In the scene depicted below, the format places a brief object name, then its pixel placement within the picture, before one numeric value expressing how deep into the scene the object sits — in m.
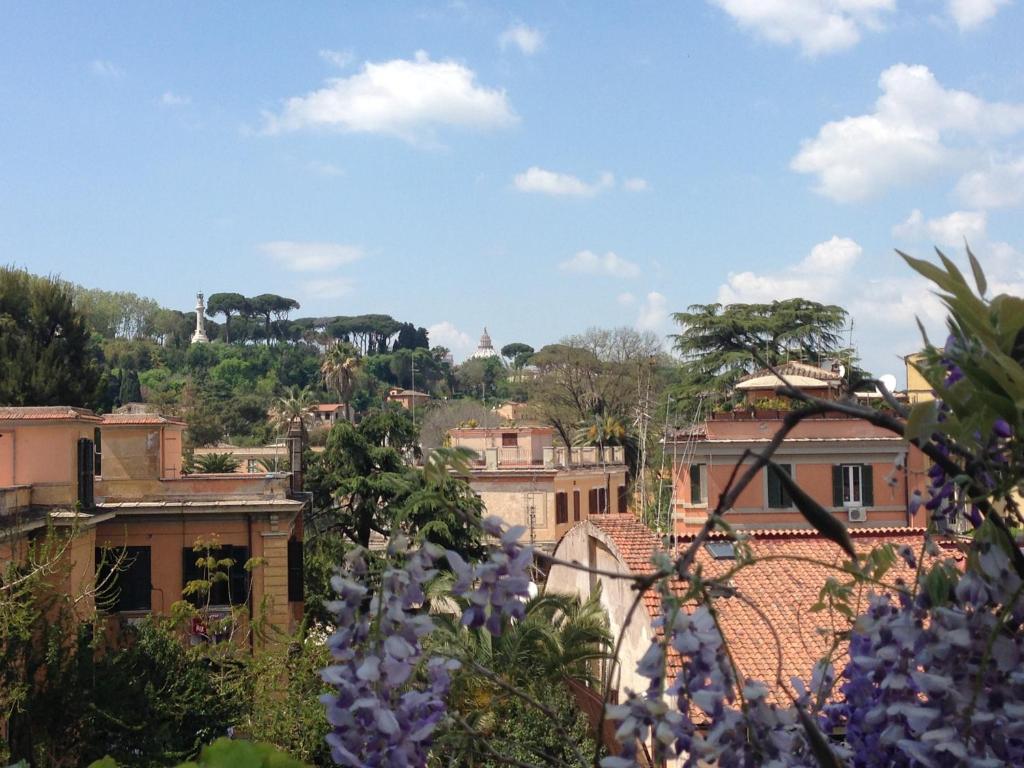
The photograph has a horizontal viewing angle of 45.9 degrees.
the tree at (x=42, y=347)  40.16
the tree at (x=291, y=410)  66.54
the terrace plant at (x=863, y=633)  1.81
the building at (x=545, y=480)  42.53
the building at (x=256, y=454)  46.31
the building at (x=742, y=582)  12.45
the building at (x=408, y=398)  104.94
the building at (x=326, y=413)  74.75
